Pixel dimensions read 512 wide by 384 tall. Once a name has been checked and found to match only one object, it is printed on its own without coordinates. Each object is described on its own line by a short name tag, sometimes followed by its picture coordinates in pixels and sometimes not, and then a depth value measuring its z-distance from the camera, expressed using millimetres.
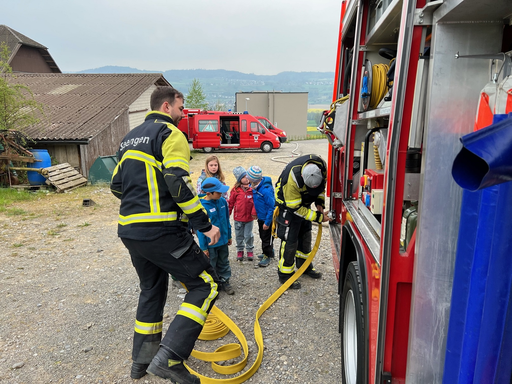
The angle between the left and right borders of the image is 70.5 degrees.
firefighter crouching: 3889
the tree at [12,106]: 10148
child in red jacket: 4848
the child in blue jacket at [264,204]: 4763
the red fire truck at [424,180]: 1268
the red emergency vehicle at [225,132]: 19172
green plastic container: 11398
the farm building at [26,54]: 26062
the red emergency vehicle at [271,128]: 21453
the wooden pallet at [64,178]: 10320
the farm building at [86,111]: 12180
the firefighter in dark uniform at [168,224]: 2559
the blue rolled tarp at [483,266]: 847
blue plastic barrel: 10391
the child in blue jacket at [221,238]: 4066
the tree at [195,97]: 38625
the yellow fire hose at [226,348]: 2807
